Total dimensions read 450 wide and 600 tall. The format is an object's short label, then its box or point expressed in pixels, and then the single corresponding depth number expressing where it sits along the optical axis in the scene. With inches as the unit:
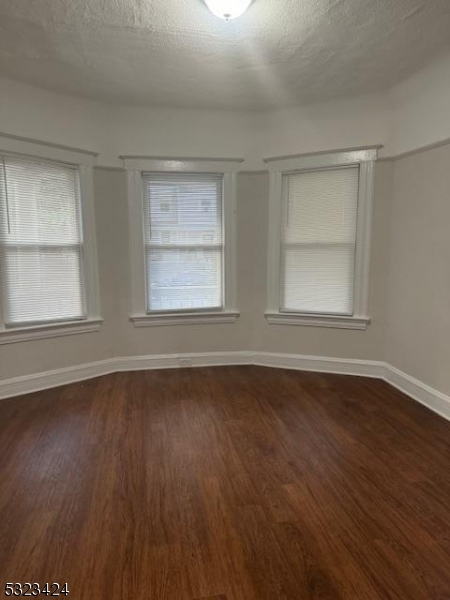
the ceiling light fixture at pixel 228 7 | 78.7
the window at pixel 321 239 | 141.3
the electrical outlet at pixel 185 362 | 159.2
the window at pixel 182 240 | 148.6
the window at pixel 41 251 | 126.6
